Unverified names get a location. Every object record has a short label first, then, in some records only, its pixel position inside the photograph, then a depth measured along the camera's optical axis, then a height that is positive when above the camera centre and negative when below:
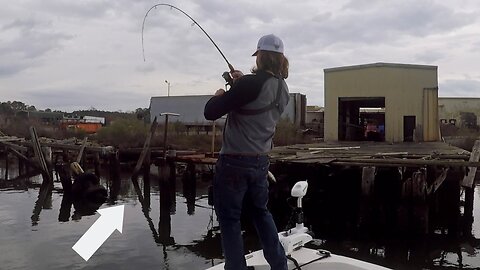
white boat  4.32 -1.11
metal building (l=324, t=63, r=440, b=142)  23.67 +2.06
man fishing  3.48 +0.01
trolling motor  4.46 -0.93
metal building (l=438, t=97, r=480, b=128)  49.75 +2.70
